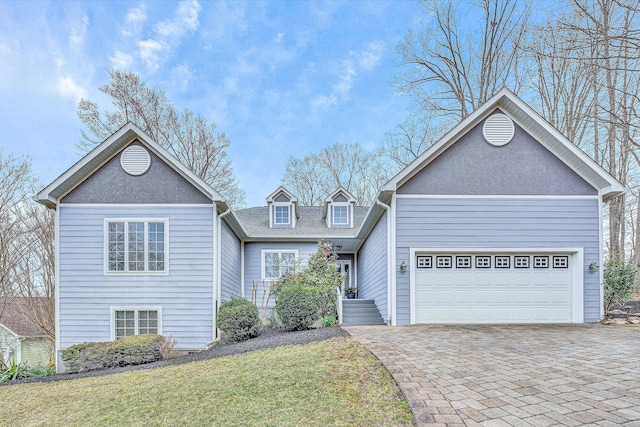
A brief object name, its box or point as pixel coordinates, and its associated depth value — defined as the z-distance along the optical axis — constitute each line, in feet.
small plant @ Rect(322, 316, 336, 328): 33.22
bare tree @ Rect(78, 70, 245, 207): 57.16
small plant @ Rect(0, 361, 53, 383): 29.09
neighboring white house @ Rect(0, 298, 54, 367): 57.52
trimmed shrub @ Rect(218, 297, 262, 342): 30.53
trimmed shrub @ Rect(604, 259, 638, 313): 30.83
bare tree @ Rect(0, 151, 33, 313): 43.27
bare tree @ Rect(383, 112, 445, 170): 60.13
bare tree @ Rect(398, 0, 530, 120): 54.16
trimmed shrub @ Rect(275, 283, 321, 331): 30.63
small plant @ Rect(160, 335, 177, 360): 29.78
